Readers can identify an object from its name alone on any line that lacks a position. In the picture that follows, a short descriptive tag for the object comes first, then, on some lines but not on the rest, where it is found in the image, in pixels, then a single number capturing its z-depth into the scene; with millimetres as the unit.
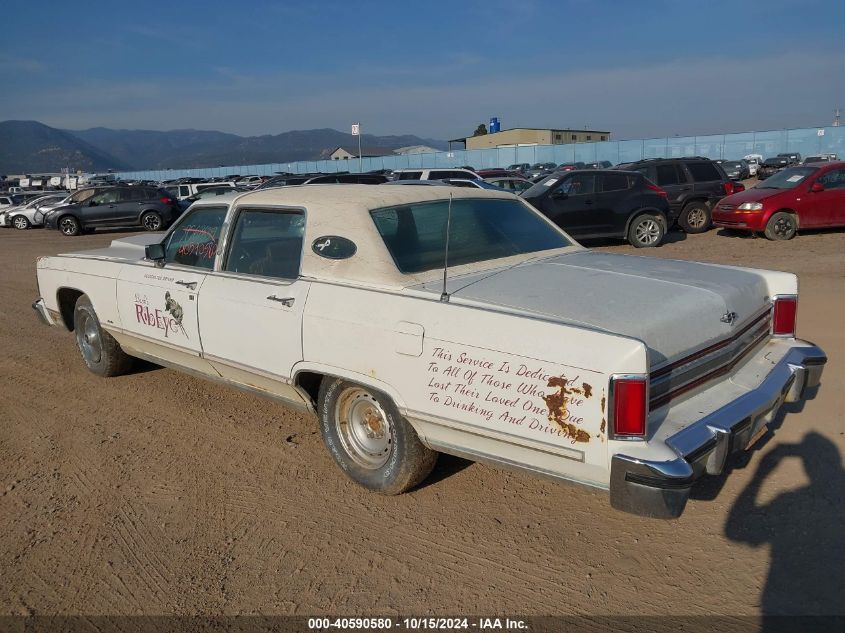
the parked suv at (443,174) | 19391
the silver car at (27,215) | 26812
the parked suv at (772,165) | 37544
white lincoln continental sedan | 2721
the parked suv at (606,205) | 12977
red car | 13008
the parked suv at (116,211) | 21969
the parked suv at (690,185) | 14633
